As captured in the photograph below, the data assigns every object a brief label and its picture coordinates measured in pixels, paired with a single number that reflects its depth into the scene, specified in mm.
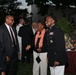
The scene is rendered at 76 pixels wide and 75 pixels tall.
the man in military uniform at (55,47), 2158
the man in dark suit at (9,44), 2437
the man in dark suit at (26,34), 3888
